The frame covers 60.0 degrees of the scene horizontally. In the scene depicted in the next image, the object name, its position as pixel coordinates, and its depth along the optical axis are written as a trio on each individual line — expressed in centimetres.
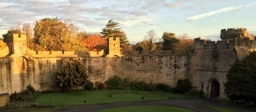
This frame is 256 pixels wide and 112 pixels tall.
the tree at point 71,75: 2473
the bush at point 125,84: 2918
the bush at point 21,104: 1993
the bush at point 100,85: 2856
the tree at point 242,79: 2109
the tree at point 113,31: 5678
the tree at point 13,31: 4015
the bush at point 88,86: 2752
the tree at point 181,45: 4431
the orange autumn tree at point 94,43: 4780
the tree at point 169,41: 4580
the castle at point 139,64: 2361
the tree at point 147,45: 4813
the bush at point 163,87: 2900
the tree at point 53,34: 3816
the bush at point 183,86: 2797
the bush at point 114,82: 2917
